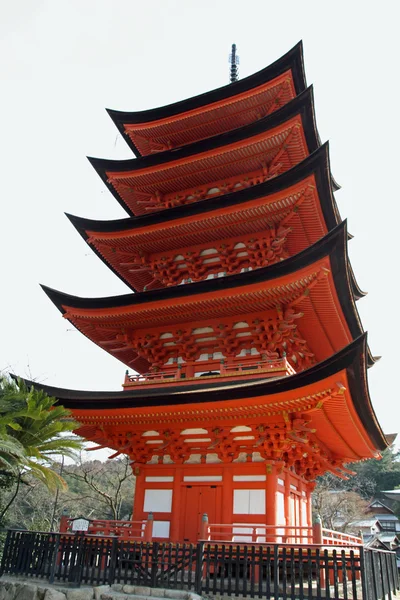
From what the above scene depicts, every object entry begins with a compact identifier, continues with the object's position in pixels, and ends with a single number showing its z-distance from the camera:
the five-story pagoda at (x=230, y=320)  11.95
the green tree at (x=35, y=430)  11.39
